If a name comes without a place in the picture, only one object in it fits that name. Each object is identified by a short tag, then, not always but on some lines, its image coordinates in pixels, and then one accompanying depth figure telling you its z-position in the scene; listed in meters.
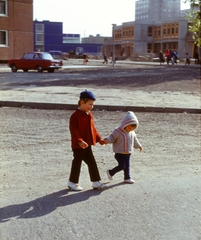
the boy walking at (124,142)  5.35
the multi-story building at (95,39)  158.61
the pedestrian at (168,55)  54.62
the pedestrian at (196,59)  57.66
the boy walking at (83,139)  5.02
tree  32.50
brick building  42.03
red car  32.69
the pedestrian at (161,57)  55.64
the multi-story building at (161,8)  153.25
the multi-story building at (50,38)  123.38
